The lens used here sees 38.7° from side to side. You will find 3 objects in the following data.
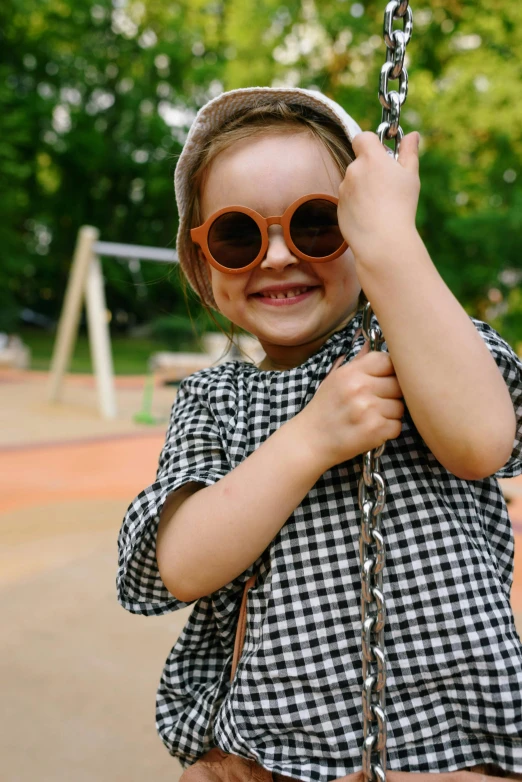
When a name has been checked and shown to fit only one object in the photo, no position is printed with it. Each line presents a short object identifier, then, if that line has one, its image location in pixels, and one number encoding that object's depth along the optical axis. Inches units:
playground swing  32.7
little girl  34.7
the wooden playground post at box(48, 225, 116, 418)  308.0
